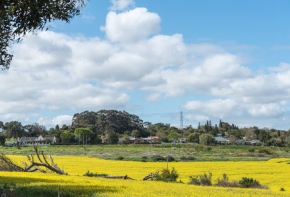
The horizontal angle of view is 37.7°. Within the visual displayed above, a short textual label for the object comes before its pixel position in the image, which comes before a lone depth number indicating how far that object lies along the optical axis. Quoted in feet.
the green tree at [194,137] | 530.35
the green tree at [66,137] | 484.33
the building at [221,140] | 538.06
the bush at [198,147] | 375.04
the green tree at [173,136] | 544.21
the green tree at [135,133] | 574.15
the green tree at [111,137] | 499.92
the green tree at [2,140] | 476.67
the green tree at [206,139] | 482.69
